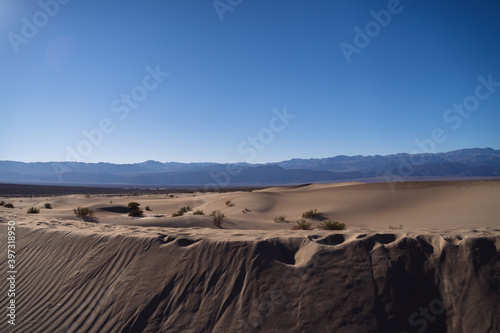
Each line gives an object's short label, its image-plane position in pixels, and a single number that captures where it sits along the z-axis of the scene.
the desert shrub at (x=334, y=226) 9.58
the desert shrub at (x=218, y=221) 12.75
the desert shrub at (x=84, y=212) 14.71
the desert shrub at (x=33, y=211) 15.24
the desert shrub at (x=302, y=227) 11.01
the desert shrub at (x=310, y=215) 15.34
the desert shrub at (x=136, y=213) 16.84
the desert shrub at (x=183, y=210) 16.19
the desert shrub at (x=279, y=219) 14.65
